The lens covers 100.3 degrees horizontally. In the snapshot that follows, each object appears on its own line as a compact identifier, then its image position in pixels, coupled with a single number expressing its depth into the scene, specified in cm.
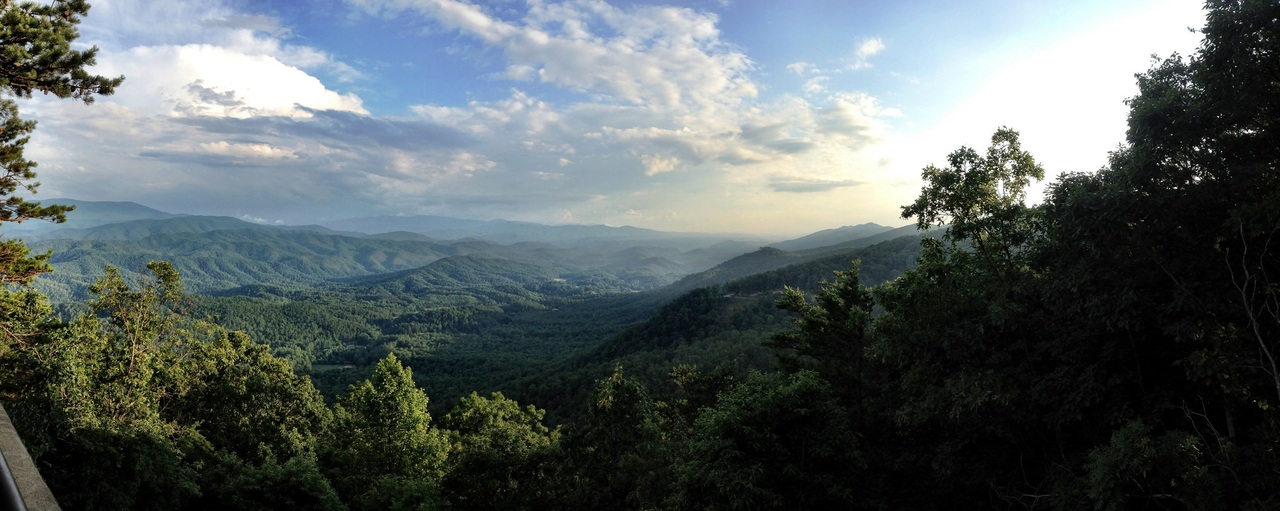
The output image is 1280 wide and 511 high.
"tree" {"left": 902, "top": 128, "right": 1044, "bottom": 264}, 1449
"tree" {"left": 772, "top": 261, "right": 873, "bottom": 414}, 2058
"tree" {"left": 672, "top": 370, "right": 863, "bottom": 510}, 1323
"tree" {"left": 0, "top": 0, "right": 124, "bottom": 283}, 1104
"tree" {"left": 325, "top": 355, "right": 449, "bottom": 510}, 2605
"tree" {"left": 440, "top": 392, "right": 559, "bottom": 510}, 2034
